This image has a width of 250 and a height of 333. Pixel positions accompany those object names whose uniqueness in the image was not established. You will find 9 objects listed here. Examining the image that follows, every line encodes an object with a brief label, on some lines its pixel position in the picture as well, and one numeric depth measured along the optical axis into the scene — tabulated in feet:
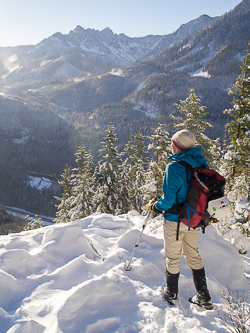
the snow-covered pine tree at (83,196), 59.38
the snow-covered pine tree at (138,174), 68.90
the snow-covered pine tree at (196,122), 39.14
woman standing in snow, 8.92
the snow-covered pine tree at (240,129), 30.48
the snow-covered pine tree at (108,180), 59.67
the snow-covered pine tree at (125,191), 66.74
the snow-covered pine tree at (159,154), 42.06
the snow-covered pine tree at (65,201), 67.10
